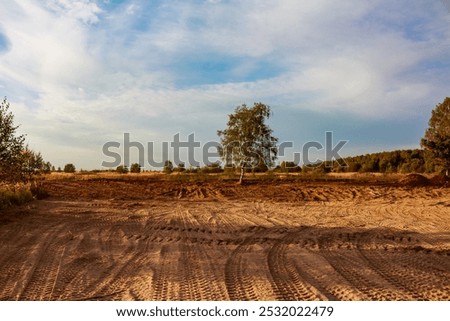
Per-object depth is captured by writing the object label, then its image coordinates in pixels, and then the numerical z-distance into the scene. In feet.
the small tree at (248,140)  101.76
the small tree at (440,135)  116.16
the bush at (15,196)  49.71
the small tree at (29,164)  51.01
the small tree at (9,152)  46.75
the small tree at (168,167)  169.93
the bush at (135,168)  183.83
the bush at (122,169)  177.27
